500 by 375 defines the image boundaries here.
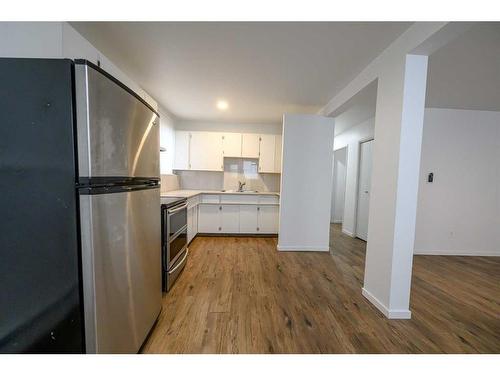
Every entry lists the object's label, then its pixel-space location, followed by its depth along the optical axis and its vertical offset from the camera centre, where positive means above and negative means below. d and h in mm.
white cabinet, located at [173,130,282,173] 4625 +511
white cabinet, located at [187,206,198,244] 3652 -894
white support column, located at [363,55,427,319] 1771 -11
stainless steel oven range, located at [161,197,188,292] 2221 -740
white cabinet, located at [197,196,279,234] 4309 -899
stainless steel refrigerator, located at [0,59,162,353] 973 -170
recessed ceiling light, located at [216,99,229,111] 3493 +1145
